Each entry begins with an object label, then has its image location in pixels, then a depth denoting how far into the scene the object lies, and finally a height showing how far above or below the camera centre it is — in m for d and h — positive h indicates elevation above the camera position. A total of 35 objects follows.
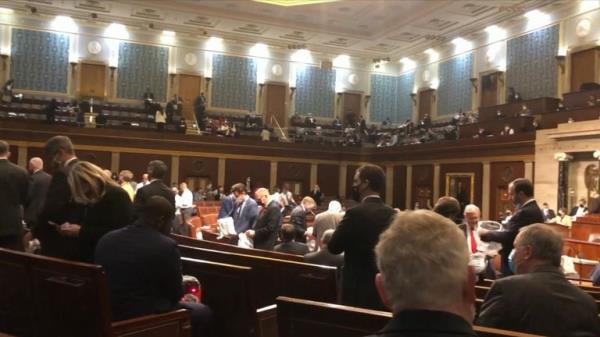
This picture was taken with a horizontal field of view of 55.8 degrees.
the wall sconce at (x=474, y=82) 22.31 +4.36
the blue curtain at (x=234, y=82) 24.78 +4.43
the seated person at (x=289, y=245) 6.02 -0.64
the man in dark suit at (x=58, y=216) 3.68 -0.26
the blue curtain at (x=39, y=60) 21.53 +4.39
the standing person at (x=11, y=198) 4.50 -0.20
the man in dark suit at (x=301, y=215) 8.09 -0.42
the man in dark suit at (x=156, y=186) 5.29 -0.07
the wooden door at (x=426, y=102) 25.14 +4.00
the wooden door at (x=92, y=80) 22.59 +3.86
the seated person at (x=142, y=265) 3.02 -0.46
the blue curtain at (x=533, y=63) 19.12 +4.63
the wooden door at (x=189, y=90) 24.25 +3.88
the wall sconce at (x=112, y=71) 22.92 +4.29
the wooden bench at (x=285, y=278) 4.09 -0.69
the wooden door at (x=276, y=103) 25.67 +3.69
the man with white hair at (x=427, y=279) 1.27 -0.21
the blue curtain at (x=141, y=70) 23.20 +4.50
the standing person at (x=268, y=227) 7.12 -0.55
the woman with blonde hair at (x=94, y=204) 3.53 -0.17
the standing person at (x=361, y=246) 3.51 -0.36
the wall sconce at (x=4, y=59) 21.22 +4.25
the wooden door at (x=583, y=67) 17.47 +4.11
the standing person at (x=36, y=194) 4.99 -0.18
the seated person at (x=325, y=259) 4.64 -0.60
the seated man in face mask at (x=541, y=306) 2.46 -0.49
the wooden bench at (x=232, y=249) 5.04 -0.64
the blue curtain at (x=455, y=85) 22.97 +4.47
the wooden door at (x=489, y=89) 21.42 +3.99
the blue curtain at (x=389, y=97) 27.39 +4.48
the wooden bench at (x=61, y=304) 2.67 -0.66
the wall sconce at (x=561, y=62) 18.55 +4.43
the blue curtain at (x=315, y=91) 26.36 +4.44
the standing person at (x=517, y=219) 4.76 -0.20
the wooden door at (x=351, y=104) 27.05 +3.99
